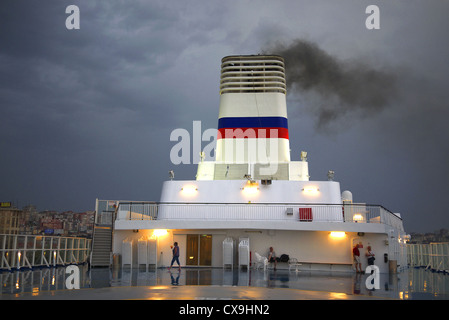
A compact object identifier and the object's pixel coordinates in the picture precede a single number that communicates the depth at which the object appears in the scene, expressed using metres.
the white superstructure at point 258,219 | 22.20
